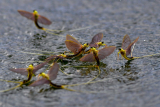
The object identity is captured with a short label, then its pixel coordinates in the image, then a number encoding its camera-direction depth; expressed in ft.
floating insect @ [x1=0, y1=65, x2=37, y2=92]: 13.06
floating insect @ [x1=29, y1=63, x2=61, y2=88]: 12.23
